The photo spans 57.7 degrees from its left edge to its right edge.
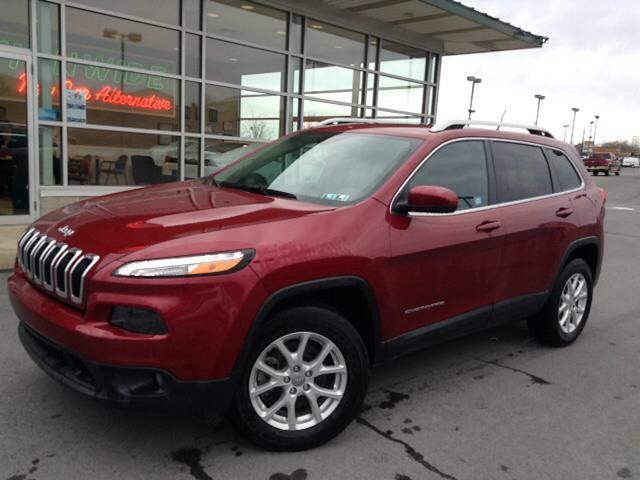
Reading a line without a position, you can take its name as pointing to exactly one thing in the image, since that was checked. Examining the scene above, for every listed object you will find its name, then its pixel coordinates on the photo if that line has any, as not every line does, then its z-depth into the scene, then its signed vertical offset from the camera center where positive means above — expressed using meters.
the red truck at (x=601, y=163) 47.31 -0.03
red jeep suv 2.58 -0.65
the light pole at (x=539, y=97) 52.39 +5.57
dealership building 8.93 +1.16
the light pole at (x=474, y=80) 38.53 +4.95
